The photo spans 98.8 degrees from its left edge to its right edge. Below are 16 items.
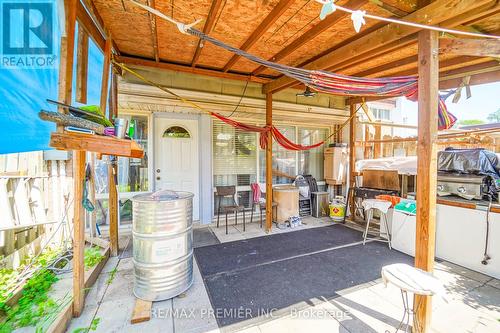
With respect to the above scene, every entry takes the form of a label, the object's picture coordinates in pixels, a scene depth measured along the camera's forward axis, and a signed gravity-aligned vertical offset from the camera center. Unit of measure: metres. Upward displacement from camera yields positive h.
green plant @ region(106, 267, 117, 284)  2.44 -1.32
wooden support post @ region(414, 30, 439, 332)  1.82 +0.10
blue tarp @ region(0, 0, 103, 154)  1.66 +0.70
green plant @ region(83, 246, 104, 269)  2.64 -1.21
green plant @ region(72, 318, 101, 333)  1.73 -1.35
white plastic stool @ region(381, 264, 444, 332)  1.47 -0.85
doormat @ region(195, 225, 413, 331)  2.05 -1.34
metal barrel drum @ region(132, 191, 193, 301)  2.10 -0.81
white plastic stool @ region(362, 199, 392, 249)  3.41 -0.68
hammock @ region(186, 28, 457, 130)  2.13 +0.85
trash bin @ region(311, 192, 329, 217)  5.08 -0.94
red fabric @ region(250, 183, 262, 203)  4.50 -0.59
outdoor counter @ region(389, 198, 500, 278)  2.56 -0.93
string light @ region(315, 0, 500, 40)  1.33 +1.00
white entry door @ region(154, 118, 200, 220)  4.07 +0.16
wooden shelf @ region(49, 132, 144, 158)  1.46 +0.16
